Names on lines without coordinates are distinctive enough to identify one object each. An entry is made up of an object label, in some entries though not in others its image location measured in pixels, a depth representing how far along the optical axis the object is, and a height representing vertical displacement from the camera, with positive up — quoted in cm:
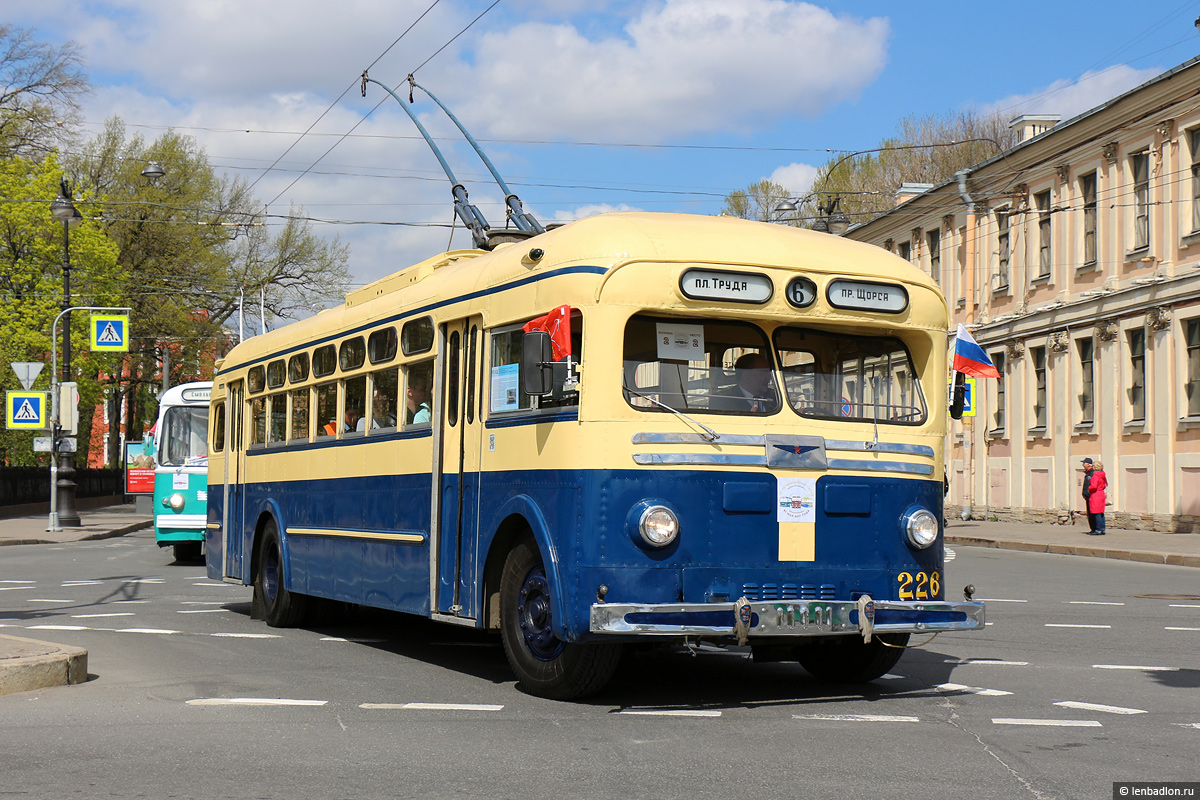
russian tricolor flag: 1500 +127
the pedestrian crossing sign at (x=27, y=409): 3325 +160
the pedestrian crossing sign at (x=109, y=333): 3838 +379
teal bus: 2409 +22
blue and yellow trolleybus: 860 +20
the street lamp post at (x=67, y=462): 3744 +52
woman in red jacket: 3250 -24
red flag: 860 +86
